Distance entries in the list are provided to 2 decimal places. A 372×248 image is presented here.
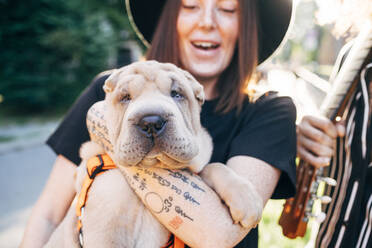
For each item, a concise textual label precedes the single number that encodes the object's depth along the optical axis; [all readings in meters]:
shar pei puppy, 0.55
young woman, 0.62
